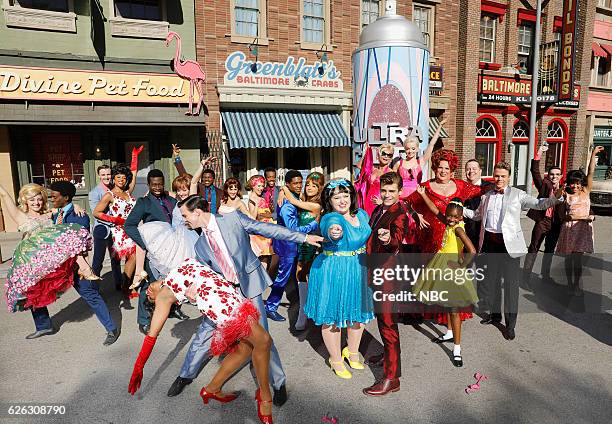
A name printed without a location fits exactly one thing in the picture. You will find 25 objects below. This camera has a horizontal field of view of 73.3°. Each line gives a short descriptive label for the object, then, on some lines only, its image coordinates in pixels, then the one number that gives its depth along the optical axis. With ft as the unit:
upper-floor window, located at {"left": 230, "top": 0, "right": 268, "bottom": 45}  38.75
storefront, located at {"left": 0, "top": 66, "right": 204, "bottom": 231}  31.14
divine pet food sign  30.55
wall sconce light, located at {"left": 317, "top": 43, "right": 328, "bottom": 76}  42.15
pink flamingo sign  34.96
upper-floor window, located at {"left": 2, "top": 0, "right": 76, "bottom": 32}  31.37
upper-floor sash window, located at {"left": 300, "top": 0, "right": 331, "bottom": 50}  41.73
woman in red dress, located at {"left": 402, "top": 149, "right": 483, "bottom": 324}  15.66
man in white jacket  15.42
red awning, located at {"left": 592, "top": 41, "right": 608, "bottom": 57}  59.17
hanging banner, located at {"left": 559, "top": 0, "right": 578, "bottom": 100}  50.87
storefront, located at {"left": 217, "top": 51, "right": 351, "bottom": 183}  38.65
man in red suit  12.07
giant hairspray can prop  21.39
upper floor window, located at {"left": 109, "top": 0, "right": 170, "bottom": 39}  34.35
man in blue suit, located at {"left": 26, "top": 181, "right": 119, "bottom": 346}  15.53
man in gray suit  10.82
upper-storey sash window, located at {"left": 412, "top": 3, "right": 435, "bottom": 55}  48.11
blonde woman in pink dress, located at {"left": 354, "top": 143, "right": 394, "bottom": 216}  17.72
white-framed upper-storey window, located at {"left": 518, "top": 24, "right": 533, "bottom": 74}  55.62
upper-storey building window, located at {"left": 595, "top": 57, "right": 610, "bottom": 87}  62.49
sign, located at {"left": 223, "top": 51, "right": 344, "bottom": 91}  38.70
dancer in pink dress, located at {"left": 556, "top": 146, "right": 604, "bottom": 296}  18.48
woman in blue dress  11.96
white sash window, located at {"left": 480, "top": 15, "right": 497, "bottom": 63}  52.65
